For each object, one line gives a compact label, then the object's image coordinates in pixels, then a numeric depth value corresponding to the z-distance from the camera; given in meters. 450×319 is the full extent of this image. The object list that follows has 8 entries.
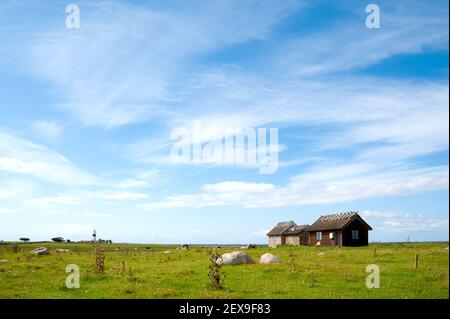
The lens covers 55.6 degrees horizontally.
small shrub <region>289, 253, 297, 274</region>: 29.15
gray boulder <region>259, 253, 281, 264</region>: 35.62
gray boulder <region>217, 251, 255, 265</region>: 35.44
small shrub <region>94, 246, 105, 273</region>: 30.11
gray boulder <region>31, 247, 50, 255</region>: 53.44
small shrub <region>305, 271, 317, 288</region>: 23.89
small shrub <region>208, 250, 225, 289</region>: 22.83
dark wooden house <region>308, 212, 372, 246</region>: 71.62
